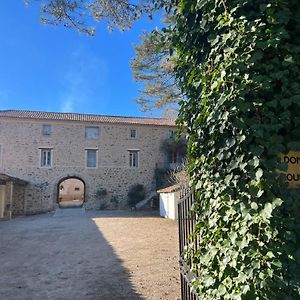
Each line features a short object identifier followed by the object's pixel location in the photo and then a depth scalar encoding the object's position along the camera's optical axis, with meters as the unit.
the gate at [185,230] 2.85
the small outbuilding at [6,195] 19.34
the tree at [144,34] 4.96
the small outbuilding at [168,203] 17.69
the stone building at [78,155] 24.38
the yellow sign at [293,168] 1.82
